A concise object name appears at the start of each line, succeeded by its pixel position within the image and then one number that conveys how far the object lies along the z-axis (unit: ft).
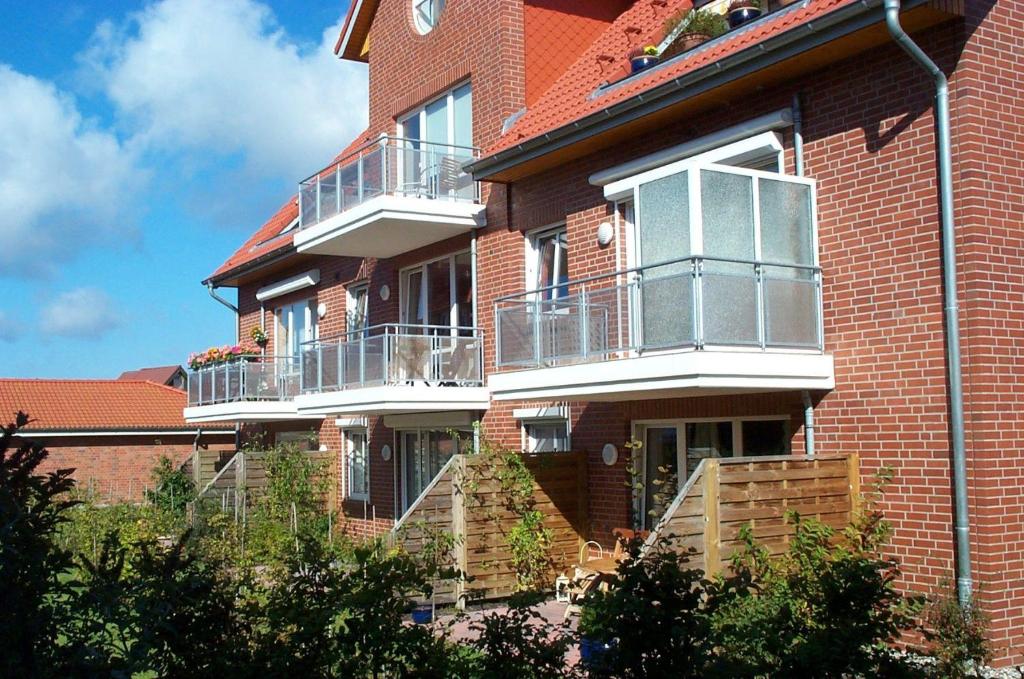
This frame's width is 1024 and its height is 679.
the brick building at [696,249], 31.50
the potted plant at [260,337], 81.20
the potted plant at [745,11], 39.93
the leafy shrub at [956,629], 25.52
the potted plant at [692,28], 41.86
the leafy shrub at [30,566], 15.30
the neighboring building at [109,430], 100.37
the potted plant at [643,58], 44.21
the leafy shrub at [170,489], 79.71
